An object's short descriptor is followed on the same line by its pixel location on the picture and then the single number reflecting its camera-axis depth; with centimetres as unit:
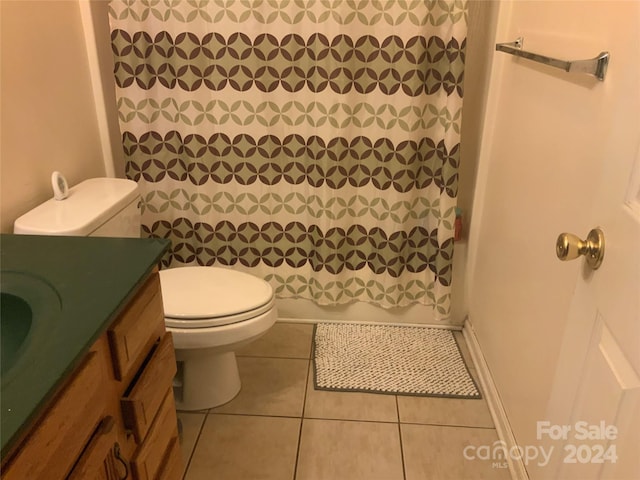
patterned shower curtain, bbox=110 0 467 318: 189
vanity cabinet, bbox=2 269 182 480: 74
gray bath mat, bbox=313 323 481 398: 202
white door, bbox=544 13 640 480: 82
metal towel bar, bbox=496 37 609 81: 111
